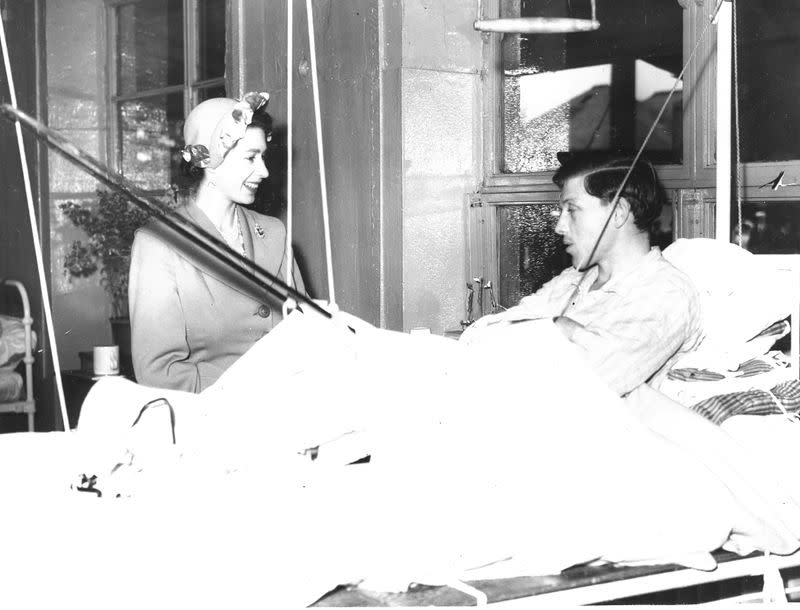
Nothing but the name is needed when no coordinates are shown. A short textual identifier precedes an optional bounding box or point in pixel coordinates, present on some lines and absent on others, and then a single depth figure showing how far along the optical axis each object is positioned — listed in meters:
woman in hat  2.56
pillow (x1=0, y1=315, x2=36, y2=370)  4.76
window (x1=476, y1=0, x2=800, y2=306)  2.86
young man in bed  2.21
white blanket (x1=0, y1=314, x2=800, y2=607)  1.67
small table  5.55
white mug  4.99
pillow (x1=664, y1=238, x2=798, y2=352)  2.34
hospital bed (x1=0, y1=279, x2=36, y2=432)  4.53
